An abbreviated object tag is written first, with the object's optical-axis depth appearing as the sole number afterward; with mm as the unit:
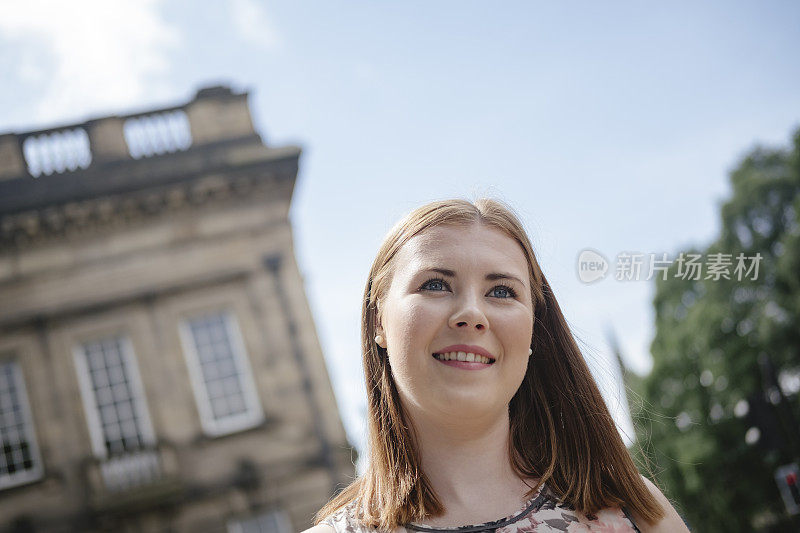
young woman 1791
